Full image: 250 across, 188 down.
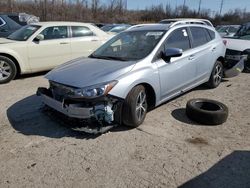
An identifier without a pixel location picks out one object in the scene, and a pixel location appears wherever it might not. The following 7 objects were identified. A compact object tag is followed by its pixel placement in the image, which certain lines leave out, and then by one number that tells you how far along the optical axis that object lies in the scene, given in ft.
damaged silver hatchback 9.40
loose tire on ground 10.78
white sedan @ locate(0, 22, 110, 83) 16.97
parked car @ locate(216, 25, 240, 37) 42.06
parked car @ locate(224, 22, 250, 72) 19.61
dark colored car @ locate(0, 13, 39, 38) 21.66
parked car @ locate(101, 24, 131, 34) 36.34
